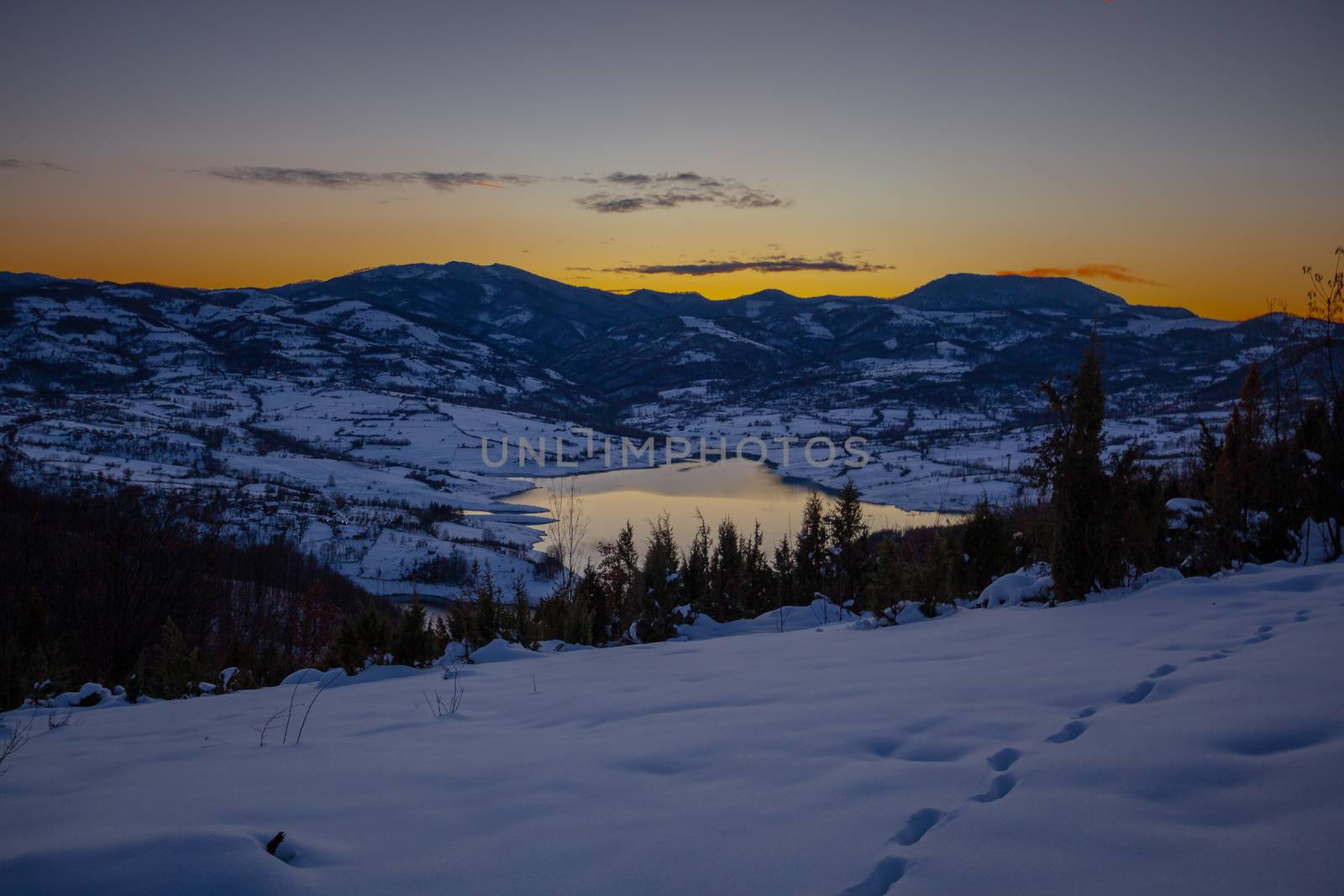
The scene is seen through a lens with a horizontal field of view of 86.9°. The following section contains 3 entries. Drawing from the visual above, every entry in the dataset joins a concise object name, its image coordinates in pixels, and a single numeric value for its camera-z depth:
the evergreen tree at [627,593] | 10.91
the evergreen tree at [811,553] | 14.37
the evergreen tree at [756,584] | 13.88
